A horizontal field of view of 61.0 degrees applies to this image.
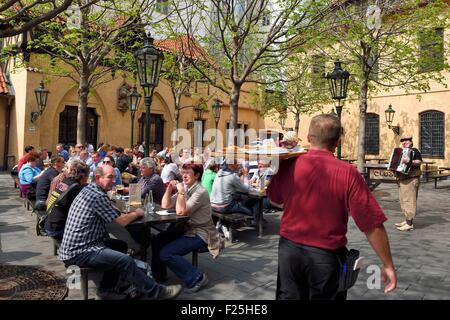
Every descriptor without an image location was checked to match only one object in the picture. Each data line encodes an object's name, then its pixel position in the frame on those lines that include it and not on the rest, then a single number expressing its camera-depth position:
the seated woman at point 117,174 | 8.01
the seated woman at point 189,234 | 4.33
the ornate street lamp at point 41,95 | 15.90
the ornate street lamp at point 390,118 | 21.22
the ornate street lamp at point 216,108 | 18.48
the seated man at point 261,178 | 7.73
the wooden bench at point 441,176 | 15.15
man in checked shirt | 3.65
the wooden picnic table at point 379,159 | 21.59
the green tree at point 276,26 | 8.78
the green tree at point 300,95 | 21.22
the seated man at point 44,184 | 6.35
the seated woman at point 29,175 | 7.93
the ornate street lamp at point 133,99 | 15.80
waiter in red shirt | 2.37
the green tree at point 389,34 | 12.16
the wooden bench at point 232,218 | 6.04
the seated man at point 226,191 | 6.42
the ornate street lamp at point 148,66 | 6.69
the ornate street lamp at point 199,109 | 19.54
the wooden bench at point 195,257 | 4.69
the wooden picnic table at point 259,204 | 6.75
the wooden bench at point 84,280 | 3.73
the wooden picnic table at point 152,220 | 4.29
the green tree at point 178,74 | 10.87
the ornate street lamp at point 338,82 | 9.43
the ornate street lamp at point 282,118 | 25.60
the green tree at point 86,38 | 10.11
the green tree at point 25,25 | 4.18
